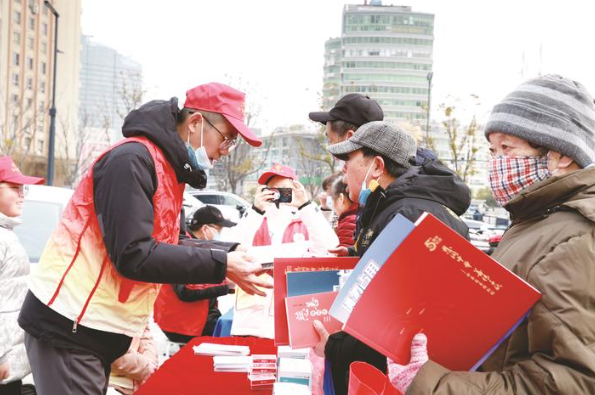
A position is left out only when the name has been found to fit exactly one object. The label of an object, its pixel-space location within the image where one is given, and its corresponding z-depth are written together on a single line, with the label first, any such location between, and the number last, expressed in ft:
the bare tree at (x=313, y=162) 86.79
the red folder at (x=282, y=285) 6.89
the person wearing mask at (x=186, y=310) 14.82
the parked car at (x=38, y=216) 18.12
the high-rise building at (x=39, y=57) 184.68
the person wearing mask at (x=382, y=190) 6.97
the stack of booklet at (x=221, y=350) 9.83
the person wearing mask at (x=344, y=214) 15.07
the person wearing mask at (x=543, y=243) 4.40
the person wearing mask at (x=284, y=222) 15.29
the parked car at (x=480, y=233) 50.08
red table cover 8.05
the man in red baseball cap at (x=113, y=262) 6.93
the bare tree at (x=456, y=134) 75.10
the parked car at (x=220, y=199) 71.67
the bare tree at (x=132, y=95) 86.41
